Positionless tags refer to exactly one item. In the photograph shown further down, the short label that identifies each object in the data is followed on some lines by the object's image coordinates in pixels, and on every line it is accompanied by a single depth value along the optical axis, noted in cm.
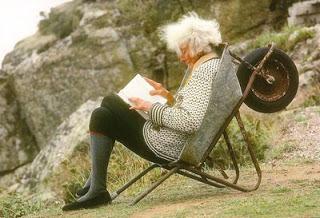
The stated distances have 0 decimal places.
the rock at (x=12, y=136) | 2338
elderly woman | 701
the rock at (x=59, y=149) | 1391
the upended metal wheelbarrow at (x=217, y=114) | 703
